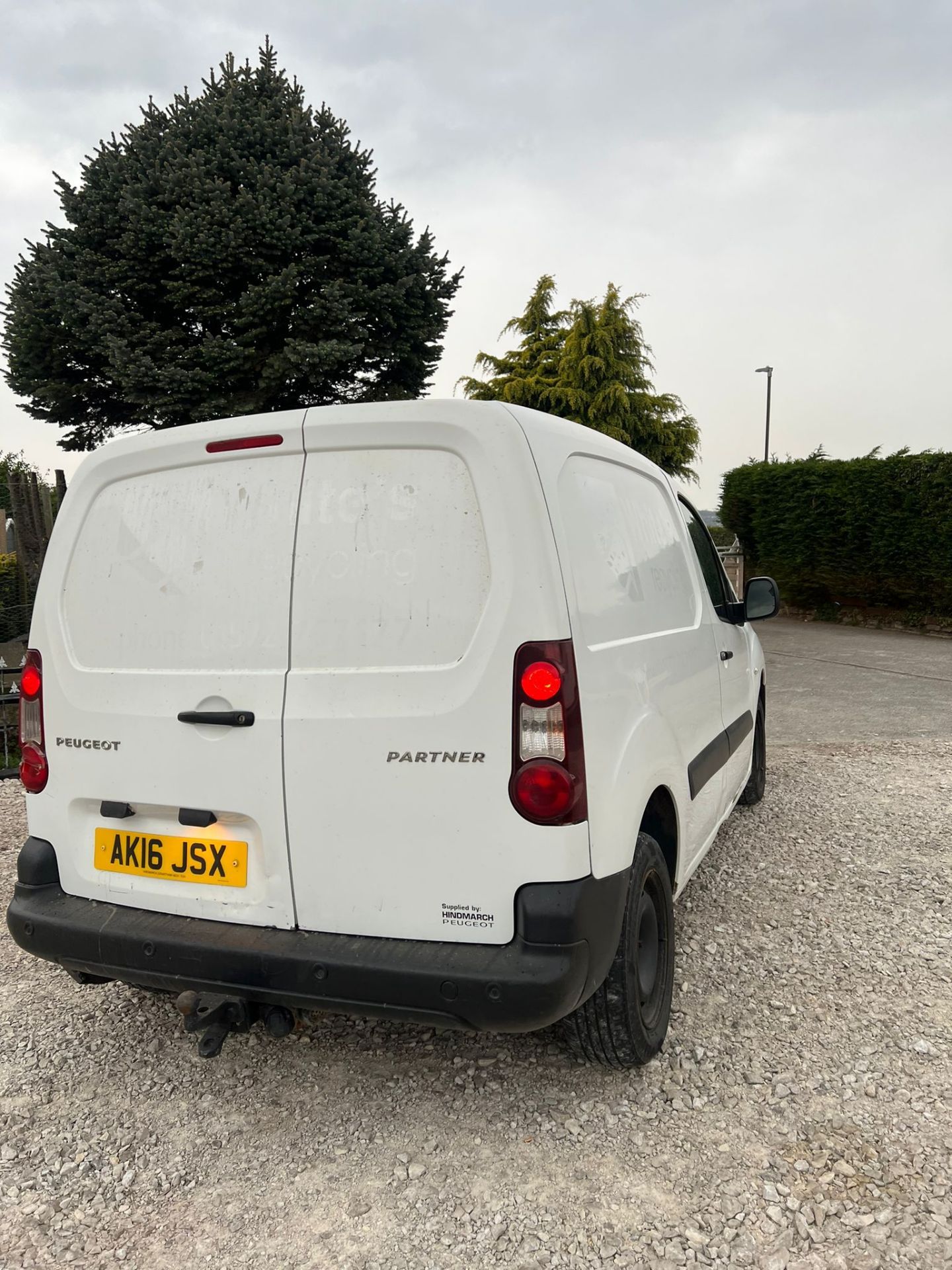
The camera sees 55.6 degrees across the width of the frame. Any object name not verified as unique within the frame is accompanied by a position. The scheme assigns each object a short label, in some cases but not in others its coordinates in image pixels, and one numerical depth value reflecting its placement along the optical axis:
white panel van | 2.15
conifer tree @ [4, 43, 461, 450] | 13.36
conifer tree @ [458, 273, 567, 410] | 28.98
